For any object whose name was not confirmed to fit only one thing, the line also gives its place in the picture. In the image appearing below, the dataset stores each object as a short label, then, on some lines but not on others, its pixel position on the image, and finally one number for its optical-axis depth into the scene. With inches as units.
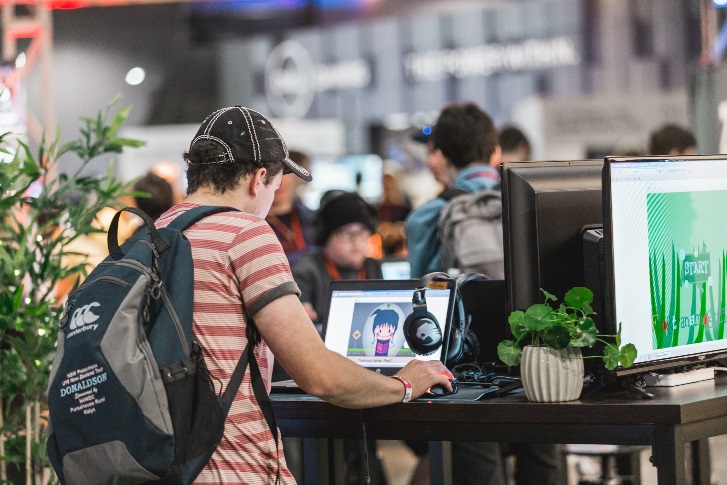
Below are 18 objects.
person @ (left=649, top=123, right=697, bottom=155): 352.1
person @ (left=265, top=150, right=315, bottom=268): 392.0
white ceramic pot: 150.7
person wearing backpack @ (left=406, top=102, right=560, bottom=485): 235.8
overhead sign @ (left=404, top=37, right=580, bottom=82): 862.6
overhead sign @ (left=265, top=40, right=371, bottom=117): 983.8
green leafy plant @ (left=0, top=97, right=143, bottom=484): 214.2
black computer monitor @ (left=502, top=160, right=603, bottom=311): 170.4
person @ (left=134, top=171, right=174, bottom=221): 313.6
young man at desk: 141.3
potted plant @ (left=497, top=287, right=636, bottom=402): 150.0
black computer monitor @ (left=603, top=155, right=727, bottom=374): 153.5
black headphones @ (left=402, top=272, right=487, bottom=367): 171.5
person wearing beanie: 307.9
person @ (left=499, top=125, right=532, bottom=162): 392.3
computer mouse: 161.9
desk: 143.3
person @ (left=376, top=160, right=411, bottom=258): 581.0
